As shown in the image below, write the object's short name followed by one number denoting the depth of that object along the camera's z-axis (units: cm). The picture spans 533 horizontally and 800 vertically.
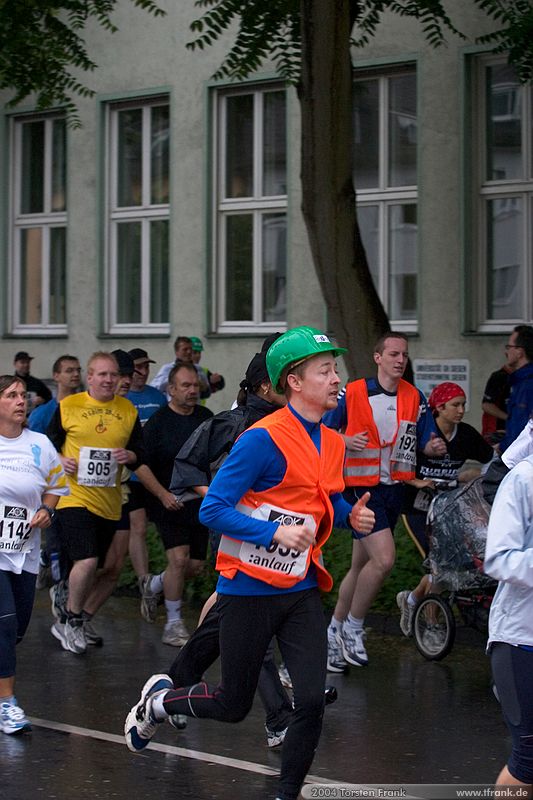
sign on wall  1545
